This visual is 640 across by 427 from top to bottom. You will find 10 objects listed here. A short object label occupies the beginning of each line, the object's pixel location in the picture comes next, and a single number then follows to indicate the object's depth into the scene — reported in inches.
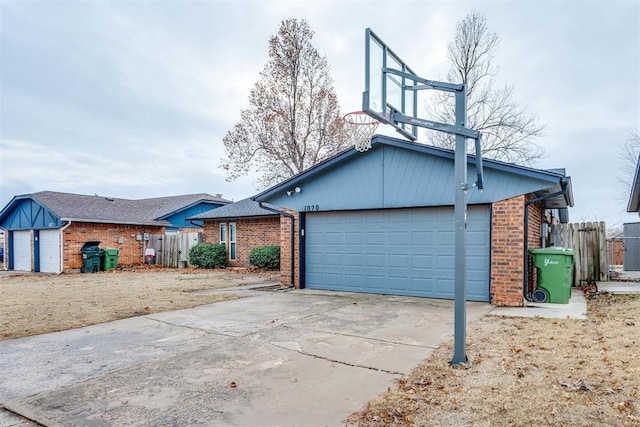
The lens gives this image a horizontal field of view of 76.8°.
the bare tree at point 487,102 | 784.9
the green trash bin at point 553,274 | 335.9
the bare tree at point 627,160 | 946.1
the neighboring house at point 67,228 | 745.0
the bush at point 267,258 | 687.1
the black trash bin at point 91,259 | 735.7
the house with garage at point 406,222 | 336.8
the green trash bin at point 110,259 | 759.1
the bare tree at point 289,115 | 946.1
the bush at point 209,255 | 759.7
